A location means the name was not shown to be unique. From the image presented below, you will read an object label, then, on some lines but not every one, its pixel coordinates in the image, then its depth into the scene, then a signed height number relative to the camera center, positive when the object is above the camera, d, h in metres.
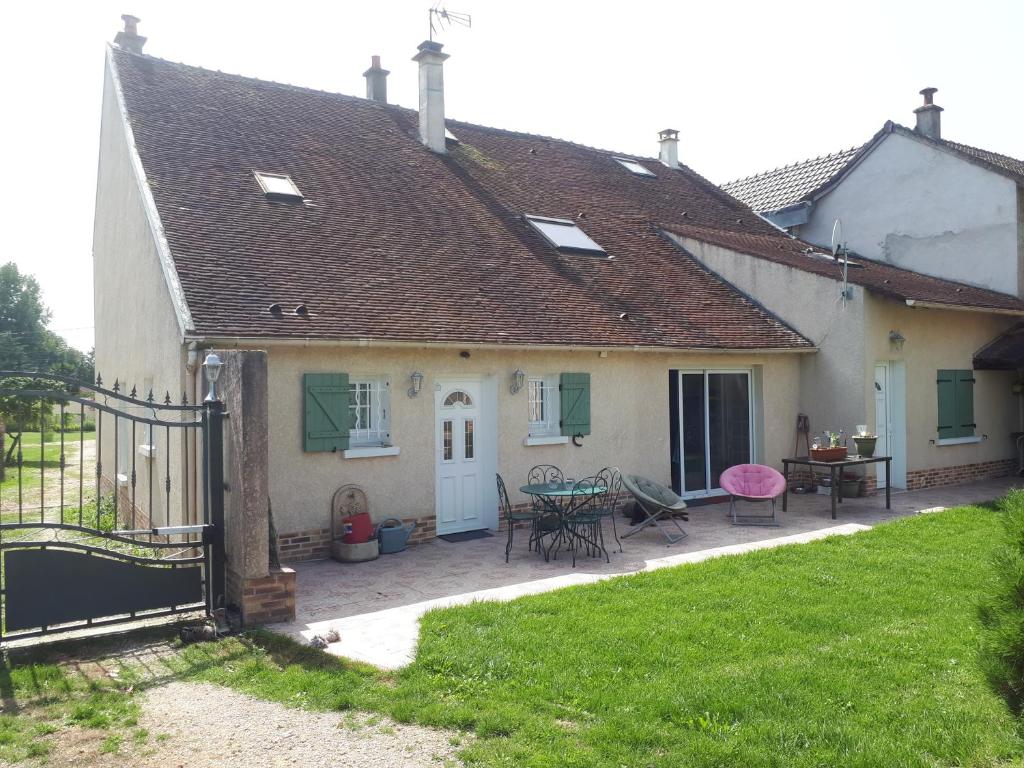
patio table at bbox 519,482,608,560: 9.63 -1.16
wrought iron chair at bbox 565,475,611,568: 9.50 -1.51
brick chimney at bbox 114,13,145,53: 14.88 +6.72
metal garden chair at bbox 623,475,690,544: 10.77 -1.41
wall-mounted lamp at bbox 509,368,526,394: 11.38 +0.26
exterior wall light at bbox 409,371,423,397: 10.45 +0.21
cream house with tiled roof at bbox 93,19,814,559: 9.83 +1.34
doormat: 10.89 -1.85
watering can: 10.00 -1.68
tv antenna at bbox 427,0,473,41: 16.27 +7.72
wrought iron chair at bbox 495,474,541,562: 9.79 -1.59
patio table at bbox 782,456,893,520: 12.21 -1.03
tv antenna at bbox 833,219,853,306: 13.60 +1.96
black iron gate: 6.44 -1.39
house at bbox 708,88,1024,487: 14.13 +1.86
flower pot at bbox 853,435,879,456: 13.10 -0.79
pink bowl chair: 11.92 -1.31
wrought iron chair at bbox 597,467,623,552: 12.37 -1.36
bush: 3.77 -1.07
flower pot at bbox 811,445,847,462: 12.66 -0.90
